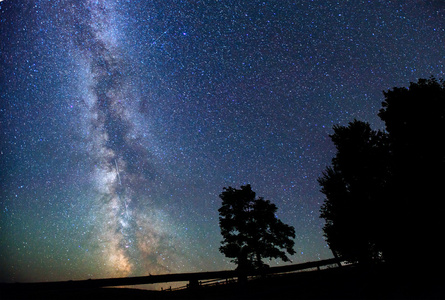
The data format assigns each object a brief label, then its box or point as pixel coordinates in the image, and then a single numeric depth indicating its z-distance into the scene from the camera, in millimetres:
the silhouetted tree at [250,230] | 21969
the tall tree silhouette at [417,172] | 11547
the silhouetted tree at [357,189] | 15766
